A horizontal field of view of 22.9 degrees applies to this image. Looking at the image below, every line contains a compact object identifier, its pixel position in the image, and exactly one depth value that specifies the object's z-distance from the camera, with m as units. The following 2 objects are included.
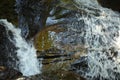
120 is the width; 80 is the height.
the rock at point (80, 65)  7.98
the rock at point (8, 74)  7.48
